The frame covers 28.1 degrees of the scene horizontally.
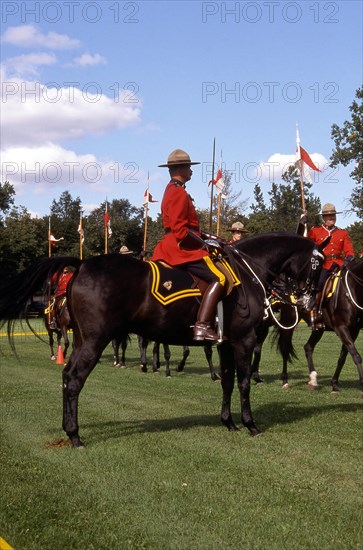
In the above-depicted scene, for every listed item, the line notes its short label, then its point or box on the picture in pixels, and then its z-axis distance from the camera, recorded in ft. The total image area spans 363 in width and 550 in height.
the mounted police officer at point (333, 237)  47.93
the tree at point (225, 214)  211.20
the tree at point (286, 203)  353.72
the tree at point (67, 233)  241.57
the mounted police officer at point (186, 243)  30.07
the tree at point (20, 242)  209.67
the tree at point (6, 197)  263.08
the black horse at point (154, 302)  29.01
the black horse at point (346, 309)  43.37
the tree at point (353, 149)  200.91
